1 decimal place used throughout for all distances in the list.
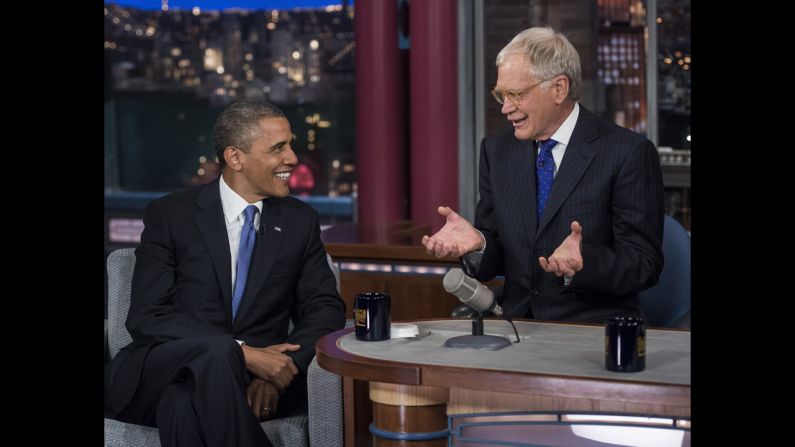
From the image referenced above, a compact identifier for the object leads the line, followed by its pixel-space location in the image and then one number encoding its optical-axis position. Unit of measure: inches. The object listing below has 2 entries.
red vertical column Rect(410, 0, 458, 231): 200.8
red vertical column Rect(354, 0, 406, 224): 203.3
